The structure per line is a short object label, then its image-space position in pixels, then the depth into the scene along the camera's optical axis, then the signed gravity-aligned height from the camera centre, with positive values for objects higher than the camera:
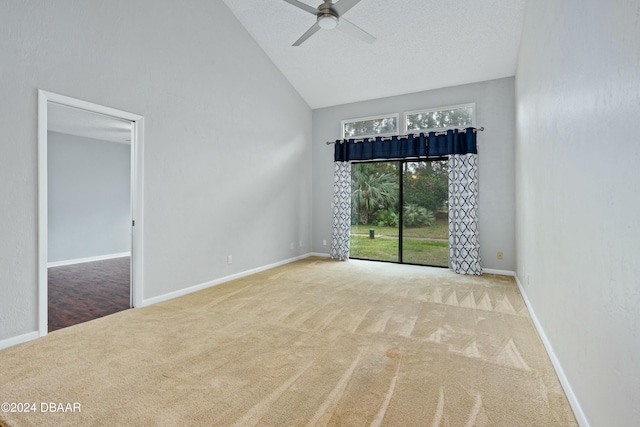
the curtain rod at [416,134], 5.05 +1.41
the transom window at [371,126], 5.80 +1.72
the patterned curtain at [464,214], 5.00 +0.02
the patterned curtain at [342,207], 6.11 +0.16
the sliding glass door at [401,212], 5.50 +0.06
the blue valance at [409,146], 5.11 +1.22
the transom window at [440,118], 5.22 +1.69
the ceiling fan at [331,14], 3.03 +2.03
